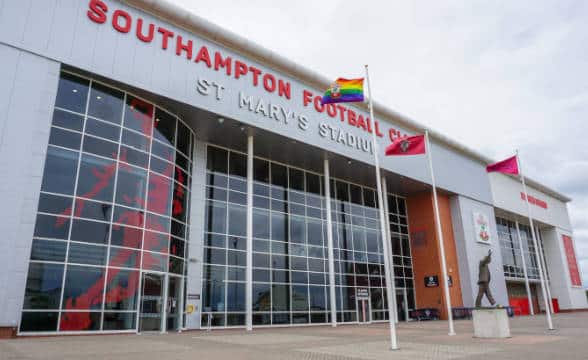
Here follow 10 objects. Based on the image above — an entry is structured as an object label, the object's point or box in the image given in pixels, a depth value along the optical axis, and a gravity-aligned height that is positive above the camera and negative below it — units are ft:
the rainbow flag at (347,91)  54.49 +26.65
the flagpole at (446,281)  57.67 +2.72
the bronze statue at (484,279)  60.03 +2.83
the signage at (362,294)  101.30 +1.95
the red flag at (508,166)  72.28 +22.24
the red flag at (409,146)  59.36 +21.47
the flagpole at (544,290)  64.45 +1.08
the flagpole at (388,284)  40.78 +1.70
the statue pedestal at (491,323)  51.55 -2.87
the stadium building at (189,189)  53.83 +21.05
